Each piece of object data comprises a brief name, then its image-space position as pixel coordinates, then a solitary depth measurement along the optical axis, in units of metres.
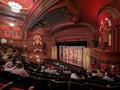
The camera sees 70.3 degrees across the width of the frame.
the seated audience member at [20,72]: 2.19
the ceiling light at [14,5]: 6.47
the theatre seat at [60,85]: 2.00
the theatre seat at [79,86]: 1.92
